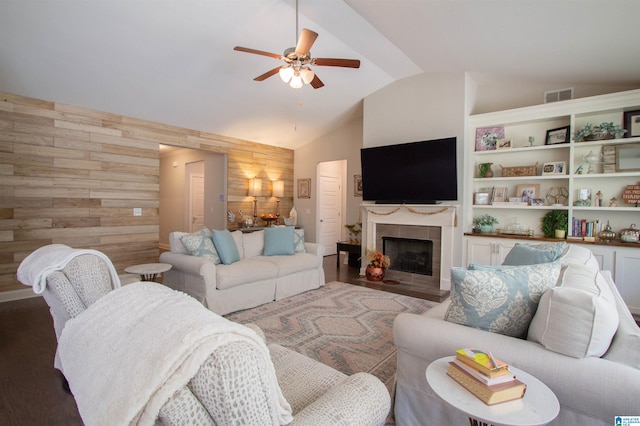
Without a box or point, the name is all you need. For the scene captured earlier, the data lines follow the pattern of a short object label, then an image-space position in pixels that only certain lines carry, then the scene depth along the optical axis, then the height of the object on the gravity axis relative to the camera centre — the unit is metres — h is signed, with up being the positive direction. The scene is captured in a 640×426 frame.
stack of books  1.12 -0.64
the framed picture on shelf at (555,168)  4.10 +0.52
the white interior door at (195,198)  7.37 +0.16
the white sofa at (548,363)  1.19 -0.66
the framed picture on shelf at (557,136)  4.04 +0.94
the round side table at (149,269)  3.29 -0.69
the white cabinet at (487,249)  4.27 -0.60
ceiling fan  2.87 +1.38
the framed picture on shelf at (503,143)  4.44 +0.90
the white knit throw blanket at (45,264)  1.53 -0.31
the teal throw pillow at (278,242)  4.38 -0.52
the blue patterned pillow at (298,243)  4.58 -0.55
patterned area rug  2.51 -1.21
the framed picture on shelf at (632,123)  3.63 +0.99
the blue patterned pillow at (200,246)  3.68 -0.49
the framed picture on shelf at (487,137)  4.52 +1.02
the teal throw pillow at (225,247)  3.79 -0.52
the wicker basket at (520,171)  4.27 +0.50
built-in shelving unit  3.60 +0.38
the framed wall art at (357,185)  6.48 +0.42
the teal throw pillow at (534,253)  2.37 -0.37
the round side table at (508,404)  1.04 -0.70
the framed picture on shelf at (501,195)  4.54 +0.17
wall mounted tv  4.48 +0.52
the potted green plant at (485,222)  4.50 -0.23
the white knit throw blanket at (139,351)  0.68 -0.37
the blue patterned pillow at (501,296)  1.52 -0.44
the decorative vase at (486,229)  4.49 -0.32
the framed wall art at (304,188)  7.30 +0.41
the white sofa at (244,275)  3.41 -0.83
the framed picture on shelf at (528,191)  4.34 +0.22
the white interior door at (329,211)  7.25 -0.13
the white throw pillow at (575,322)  1.26 -0.48
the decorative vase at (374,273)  5.04 -1.09
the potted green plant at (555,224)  4.00 -0.22
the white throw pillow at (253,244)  4.30 -0.54
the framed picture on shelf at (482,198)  4.65 +0.13
